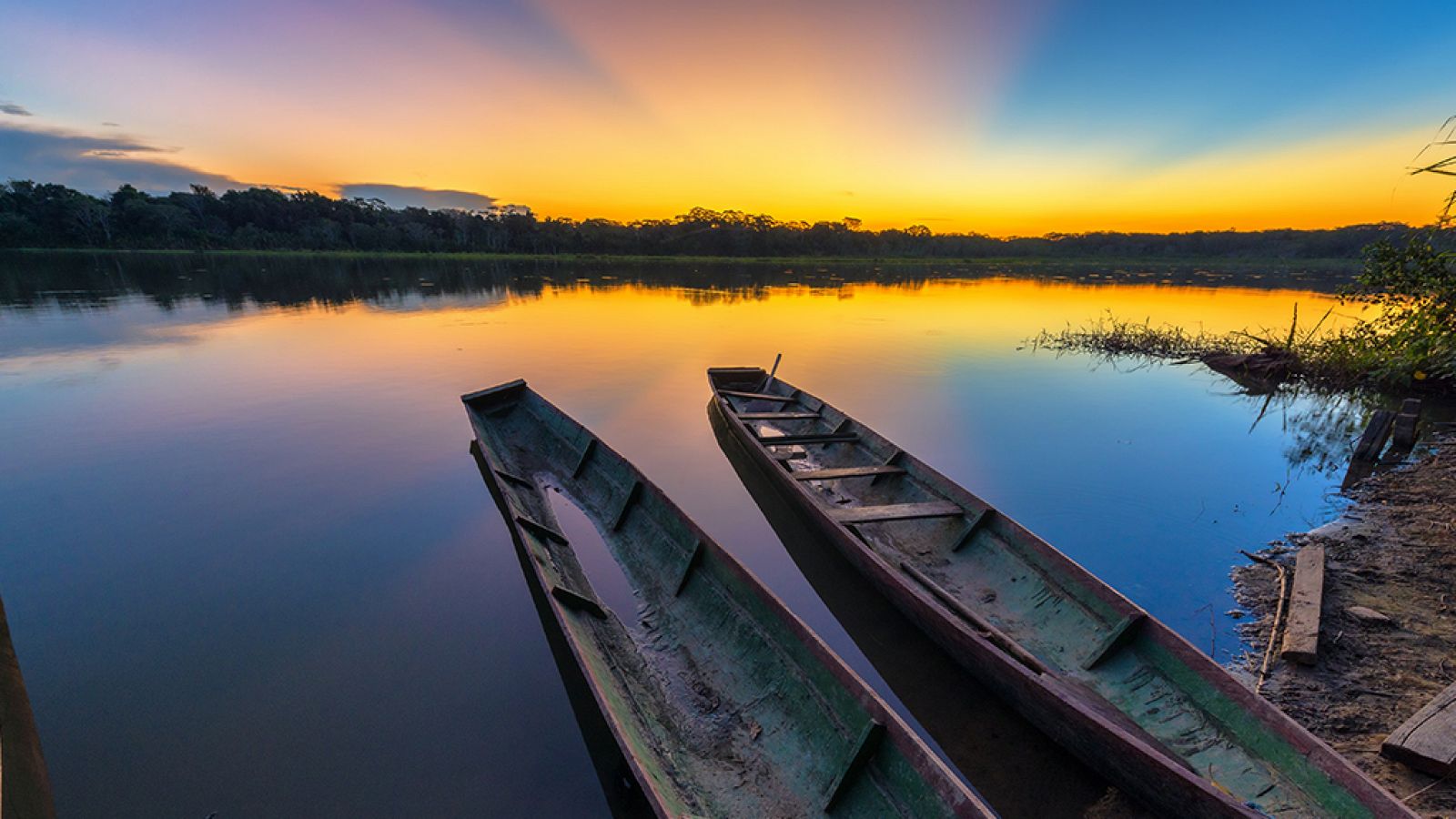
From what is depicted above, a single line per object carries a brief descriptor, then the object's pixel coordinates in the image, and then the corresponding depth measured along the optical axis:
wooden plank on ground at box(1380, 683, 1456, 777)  2.69
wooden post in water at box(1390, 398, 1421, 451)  7.89
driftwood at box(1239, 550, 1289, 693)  3.71
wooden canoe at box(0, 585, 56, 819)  2.11
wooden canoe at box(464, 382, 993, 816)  2.55
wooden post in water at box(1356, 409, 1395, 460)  7.64
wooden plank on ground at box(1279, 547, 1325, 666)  3.69
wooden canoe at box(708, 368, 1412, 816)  2.50
